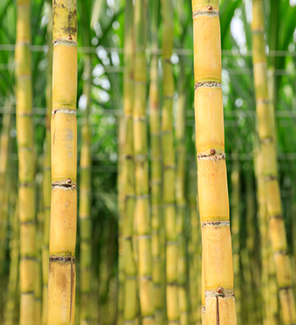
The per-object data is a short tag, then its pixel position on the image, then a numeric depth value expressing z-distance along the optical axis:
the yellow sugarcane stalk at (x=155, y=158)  2.67
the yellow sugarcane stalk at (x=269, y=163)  2.11
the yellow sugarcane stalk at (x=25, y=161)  2.09
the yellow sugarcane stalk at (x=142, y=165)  2.29
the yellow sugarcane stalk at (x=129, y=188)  2.43
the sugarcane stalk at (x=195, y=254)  3.81
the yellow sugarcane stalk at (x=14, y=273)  3.81
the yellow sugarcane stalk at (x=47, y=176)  2.26
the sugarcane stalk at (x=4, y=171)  3.58
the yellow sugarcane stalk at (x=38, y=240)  2.24
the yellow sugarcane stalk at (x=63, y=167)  1.26
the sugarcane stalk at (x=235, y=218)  4.50
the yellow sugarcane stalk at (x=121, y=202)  3.52
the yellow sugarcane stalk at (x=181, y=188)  3.03
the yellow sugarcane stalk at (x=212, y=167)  1.19
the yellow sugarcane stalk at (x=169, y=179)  2.41
